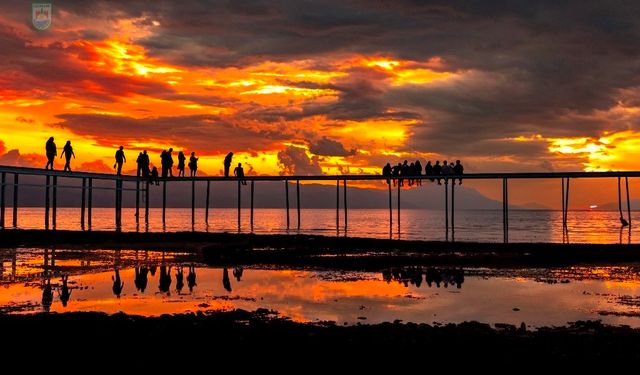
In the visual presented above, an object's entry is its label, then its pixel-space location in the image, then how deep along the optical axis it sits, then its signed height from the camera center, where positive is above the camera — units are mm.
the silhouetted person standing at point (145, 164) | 55406 +3625
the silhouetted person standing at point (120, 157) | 50438 +3750
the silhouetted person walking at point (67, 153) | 44281 +3501
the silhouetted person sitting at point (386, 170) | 52281 +3049
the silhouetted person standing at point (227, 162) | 54809 +3761
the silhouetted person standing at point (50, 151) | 41531 +3488
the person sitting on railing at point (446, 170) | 50000 +2954
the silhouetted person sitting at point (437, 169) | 50312 +3047
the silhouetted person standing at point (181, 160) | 54106 +3838
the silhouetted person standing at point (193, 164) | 54875 +3569
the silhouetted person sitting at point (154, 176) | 56119 +2582
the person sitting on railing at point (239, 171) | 56406 +3081
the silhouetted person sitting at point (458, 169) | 49938 +3043
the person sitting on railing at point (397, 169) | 52031 +3124
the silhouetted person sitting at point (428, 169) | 50819 +3069
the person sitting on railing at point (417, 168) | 51094 +3150
